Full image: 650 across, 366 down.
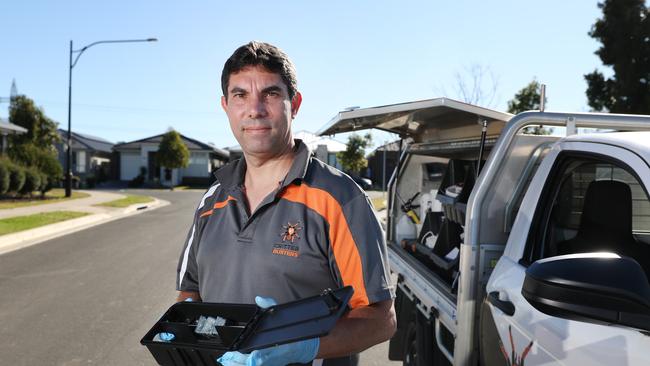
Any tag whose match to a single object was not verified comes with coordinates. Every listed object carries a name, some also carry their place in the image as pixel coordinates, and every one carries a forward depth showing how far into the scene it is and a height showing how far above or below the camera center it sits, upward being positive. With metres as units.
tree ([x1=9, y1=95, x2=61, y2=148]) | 30.91 +2.82
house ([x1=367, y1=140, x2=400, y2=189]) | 47.56 +0.80
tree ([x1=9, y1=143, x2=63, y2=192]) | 23.03 +0.33
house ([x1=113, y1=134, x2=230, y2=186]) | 50.47 +0.80
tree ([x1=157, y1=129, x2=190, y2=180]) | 44.09 +1.69
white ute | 1.40 -0.27
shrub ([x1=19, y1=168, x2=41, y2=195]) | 21.83 -0.59
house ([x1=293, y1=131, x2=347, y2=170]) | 45.81 +2.37
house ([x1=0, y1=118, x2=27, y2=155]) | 26.05 +1.89
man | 1.74 -0.19
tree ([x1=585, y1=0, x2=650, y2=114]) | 19.44 +4.91
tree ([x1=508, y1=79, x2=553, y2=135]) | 22.05 +3.59
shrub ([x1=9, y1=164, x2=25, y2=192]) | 20.78 -0.42
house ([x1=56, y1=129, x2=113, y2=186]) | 51.38 +1.10
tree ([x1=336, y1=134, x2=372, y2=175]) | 39.44 +1.75
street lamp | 20.98 +2.88
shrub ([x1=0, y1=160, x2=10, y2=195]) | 19.95 -0.41
